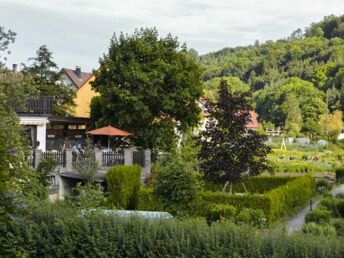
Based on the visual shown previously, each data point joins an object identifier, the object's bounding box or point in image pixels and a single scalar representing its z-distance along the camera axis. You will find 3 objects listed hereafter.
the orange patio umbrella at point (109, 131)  31.38
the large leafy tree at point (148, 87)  33.59
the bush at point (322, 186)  29.66
